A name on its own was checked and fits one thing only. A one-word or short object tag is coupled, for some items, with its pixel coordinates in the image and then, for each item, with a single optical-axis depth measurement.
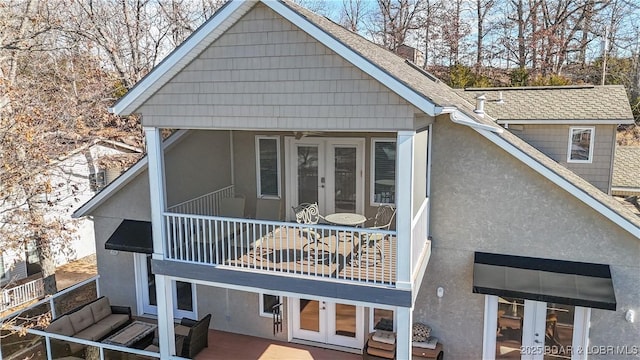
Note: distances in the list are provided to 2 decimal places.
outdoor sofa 11.48
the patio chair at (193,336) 11.05
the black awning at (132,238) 11.98
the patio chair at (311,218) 10.02
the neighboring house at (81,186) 18.53
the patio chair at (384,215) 11.69
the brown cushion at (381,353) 10.48
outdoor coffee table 11.44
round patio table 10.37
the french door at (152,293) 13.25
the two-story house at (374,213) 8.29
